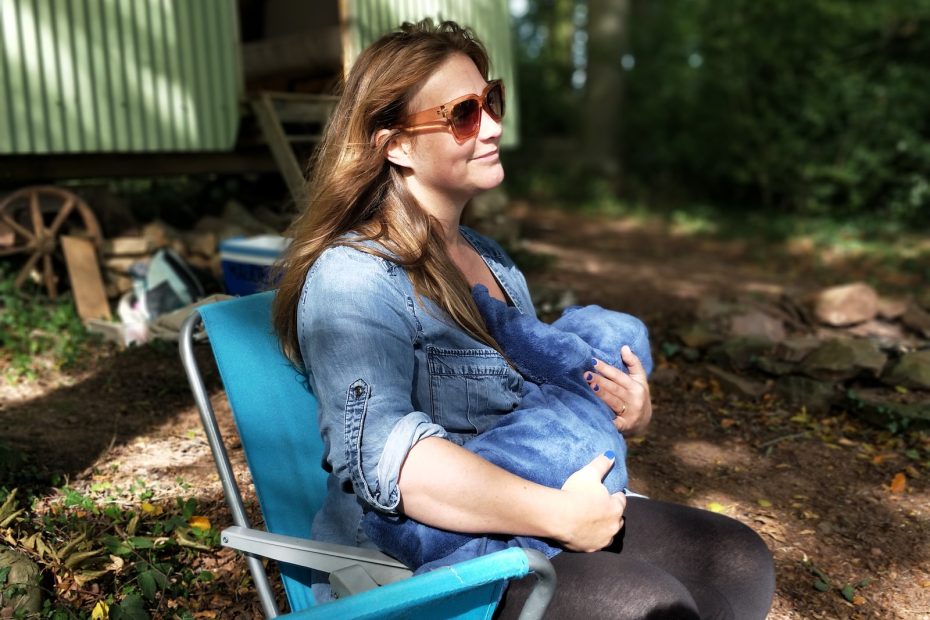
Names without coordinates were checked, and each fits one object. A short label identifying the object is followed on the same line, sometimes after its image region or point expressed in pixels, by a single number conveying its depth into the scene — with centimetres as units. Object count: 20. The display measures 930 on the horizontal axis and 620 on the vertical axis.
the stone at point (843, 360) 461
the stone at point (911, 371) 450
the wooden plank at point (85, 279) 564
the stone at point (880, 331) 615
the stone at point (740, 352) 506
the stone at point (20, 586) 241
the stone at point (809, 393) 454
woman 173
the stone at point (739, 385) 473
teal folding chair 187
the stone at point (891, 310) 641
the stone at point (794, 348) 486
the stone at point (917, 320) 616
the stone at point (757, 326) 575
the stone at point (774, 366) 482
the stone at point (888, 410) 421
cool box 530
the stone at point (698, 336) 541
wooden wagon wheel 571
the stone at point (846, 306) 629
